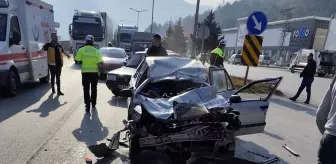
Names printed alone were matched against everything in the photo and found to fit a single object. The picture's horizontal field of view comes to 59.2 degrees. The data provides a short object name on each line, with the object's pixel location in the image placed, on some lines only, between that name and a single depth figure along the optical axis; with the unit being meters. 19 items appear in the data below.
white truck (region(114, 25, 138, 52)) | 32.97
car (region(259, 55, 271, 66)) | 52.38
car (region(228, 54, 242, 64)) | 46.97
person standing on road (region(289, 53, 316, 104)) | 11.12
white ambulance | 8.46
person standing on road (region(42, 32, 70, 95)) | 9.49
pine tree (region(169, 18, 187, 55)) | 60.95
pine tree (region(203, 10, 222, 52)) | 43.91
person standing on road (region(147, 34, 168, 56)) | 8.10
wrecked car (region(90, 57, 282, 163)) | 3.62
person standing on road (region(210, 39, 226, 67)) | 9.23
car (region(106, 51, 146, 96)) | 9.16
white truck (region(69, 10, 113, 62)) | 21.50
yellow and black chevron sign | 9.03
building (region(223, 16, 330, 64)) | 58.12
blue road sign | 8.63
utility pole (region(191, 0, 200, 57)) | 15.66
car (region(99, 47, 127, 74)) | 13.03
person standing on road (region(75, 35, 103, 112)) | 7.49
